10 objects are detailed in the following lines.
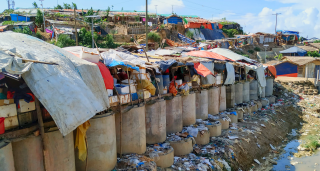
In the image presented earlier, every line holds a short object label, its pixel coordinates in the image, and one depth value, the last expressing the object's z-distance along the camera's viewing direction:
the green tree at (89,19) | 33.56
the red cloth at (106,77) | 7.17
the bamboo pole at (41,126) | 5.40
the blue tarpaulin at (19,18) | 34.76
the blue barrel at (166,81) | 10.20
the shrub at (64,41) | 24.08
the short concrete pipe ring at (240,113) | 14.85
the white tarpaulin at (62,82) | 4.98
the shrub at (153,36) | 31.88
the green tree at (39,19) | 31.88
